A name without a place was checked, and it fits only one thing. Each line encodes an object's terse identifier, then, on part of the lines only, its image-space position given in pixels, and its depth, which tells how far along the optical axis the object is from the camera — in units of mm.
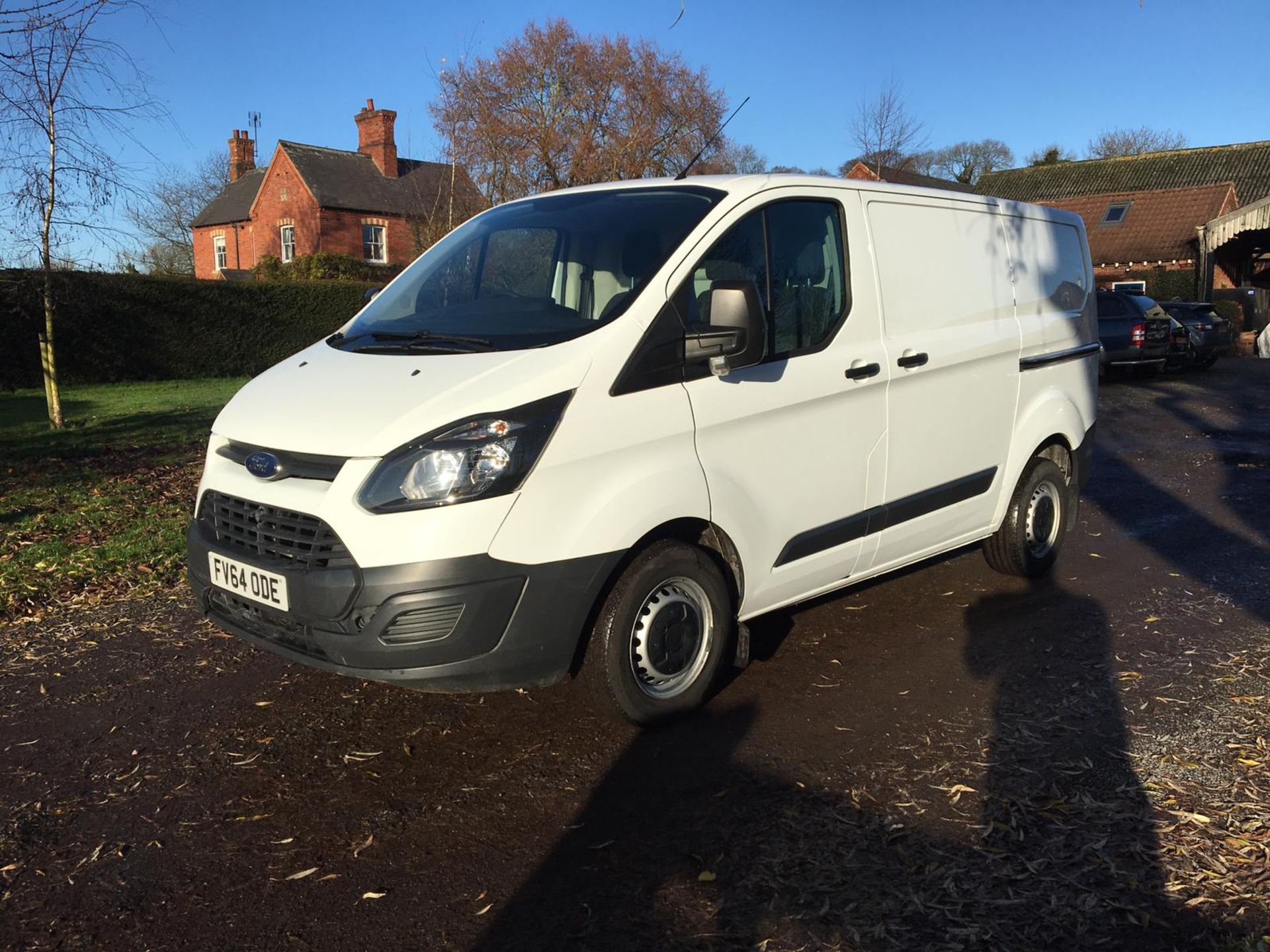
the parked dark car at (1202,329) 22641
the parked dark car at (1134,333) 20688
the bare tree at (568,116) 22438
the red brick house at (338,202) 41969
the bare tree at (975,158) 65312
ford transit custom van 3588
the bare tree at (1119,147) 67312
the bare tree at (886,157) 24016
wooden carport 30797
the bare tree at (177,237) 51781
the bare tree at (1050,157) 59600
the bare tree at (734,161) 29231
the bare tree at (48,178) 7480
